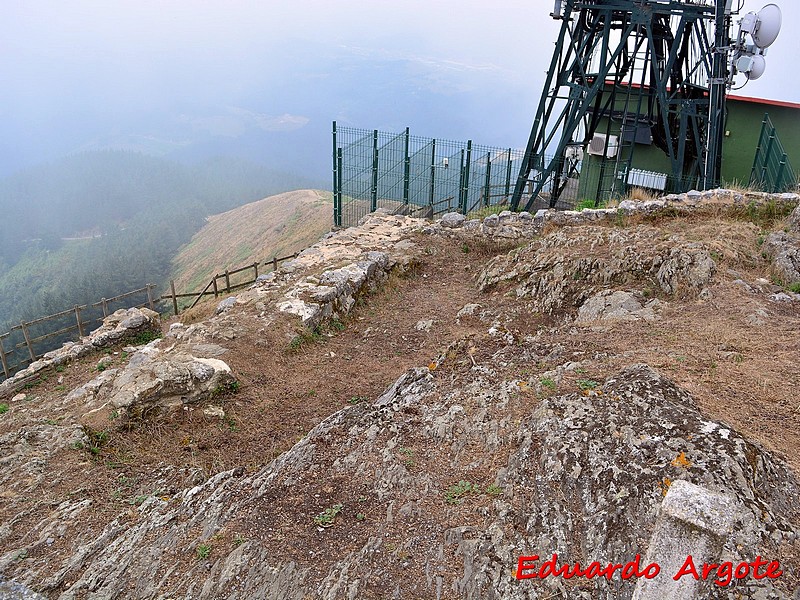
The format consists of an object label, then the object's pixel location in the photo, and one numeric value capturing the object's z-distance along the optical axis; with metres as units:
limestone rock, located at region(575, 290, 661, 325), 10.08
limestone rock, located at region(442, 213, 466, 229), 17.91
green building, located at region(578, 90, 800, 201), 19.28
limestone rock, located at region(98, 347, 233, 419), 8.84
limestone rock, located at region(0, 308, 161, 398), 13.41
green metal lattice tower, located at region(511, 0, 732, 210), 17.95
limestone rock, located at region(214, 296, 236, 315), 12.87
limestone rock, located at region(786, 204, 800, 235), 12.53
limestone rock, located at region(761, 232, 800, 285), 10.78
